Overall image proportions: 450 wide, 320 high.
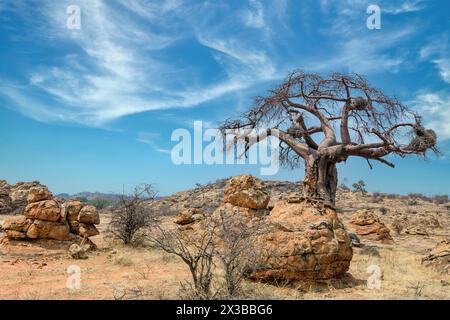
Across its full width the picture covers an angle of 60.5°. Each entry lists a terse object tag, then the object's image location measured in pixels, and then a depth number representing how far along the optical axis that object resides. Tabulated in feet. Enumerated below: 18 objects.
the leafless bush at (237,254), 18.83
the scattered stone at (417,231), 56.70
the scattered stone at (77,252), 33.32
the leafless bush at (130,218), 42.55
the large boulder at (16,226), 36.27
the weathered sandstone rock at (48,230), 36.61
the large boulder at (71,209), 39.54
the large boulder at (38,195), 38.84
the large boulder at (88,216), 39.71
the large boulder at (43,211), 37.27
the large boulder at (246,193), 36.52
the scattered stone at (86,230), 39.06
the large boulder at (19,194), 78.76
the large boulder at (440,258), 28.84
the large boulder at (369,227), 49.34
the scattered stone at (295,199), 26.86
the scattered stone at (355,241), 39.51
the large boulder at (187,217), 47.26
